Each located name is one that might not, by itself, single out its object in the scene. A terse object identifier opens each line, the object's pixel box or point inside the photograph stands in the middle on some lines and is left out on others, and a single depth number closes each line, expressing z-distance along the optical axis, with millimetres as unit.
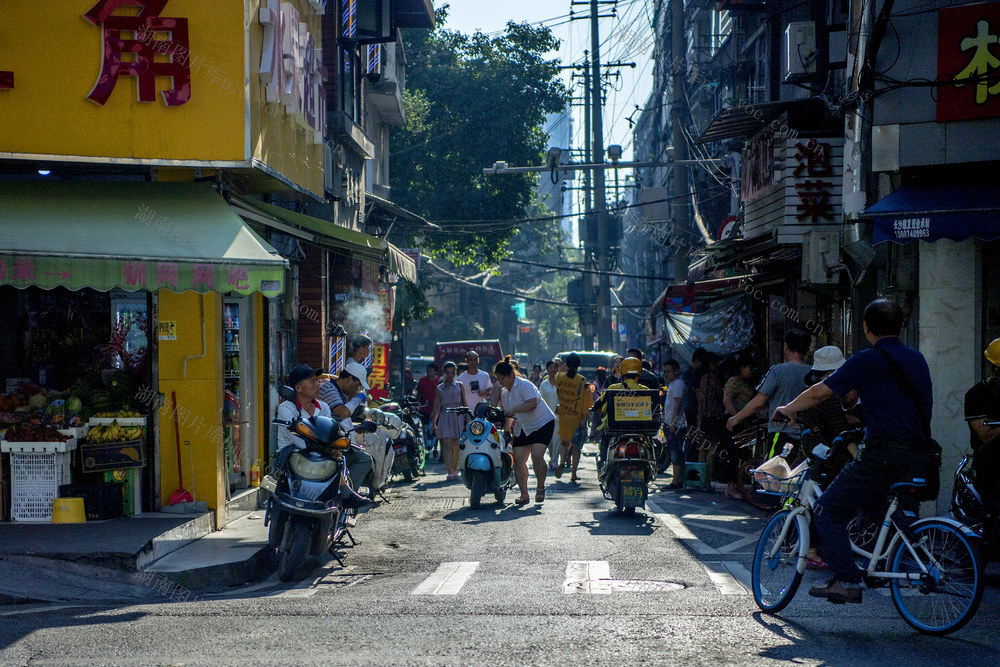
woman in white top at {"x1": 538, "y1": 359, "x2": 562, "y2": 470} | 19172
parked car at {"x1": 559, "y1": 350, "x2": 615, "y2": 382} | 36188
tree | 33781
